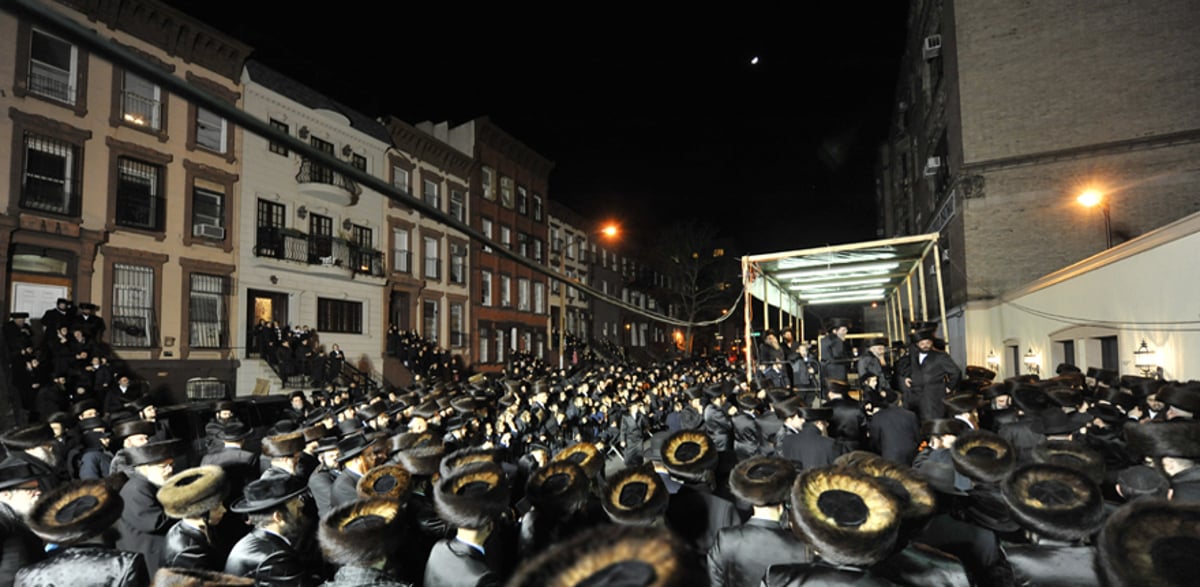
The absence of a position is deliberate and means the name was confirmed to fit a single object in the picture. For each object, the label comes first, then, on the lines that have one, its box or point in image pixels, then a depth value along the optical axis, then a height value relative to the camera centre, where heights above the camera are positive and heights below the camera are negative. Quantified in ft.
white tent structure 42.11 +3.73
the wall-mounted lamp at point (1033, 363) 56.78 -4.34
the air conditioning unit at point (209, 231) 63.31 +9.79
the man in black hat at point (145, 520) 15.33 -4.96
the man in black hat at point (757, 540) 11.34 -4.21
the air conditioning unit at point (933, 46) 79.03 +35.68
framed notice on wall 50.47 +2.41
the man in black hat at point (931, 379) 30.81 -3.14
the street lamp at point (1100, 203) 62.49 +11.87
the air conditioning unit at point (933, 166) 80.88 +20.44
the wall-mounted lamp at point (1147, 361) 37.52 -2.81
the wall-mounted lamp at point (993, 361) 66.18 -4.83
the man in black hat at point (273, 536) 11.16 -4.40
